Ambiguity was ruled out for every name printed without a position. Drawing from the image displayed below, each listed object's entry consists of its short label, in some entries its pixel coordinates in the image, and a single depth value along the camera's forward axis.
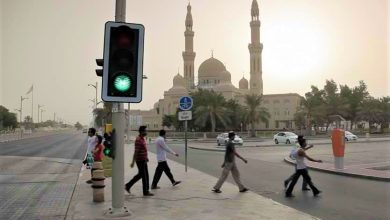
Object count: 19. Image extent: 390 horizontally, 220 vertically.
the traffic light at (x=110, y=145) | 8.65
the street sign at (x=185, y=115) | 17.25
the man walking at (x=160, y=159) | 12.84
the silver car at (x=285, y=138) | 47.31
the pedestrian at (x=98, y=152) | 13.05
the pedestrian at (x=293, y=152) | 12.19
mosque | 113.06
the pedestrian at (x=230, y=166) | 12.17
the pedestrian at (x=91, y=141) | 14.29
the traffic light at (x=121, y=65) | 8.33
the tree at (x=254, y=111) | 69.31
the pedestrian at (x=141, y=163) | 11.62
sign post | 17.31
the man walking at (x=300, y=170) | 11.81
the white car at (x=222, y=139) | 45.04
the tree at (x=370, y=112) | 81.31
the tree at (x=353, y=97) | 84.76
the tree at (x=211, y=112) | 67.56
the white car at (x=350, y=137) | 50.89
